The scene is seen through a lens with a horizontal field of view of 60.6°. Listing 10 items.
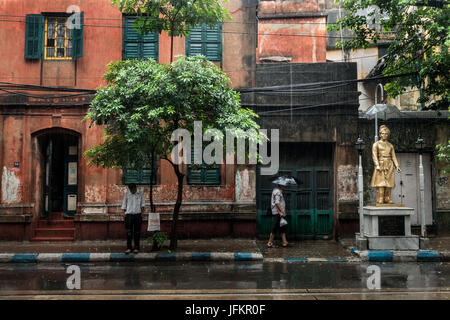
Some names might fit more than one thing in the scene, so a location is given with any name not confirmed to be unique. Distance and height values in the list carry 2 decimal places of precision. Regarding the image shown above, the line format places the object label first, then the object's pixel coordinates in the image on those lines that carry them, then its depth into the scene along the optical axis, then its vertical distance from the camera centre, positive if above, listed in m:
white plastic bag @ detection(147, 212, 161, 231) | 10.75 -1.14
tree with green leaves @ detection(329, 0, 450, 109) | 10.79 +4.40
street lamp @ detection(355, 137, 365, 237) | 11.14 -0.07
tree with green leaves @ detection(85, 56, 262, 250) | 9.42 +1.88
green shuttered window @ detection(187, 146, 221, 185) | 13.21 +0.18
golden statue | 11.16 +0.42
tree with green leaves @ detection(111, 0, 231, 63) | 10.41 +4.66
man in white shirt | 10.67 -0.86
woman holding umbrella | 11.66 -0.69
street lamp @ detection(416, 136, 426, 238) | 11.40 +0.11
